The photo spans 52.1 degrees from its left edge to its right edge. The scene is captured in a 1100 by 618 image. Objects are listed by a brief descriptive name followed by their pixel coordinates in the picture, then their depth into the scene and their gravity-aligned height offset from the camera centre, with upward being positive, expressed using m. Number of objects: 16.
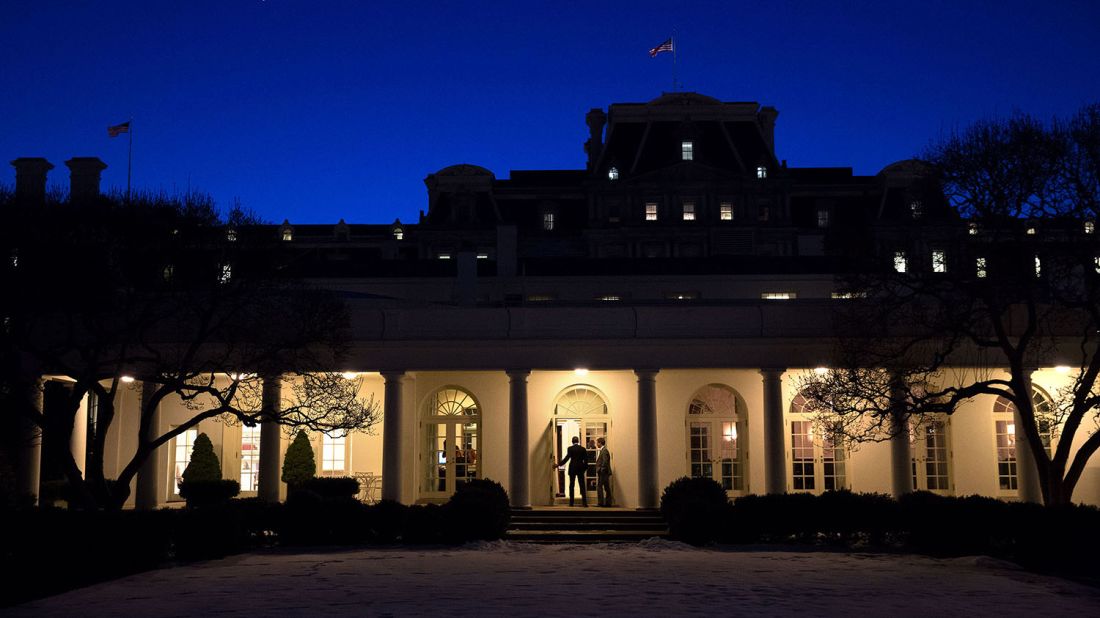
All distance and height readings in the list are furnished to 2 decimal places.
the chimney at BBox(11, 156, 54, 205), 40.75 +11.16
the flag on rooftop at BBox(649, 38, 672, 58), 56.50 +21.13
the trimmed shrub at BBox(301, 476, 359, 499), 26.67 -0.27
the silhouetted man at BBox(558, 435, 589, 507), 26.84 +0.28
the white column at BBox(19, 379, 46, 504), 26.19 +0.57
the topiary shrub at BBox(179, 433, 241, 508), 27.72 -0.12
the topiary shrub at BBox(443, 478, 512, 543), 21.73 -0.81
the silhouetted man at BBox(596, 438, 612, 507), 27.66 -0.10
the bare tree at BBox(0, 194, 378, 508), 22.89 +3.58
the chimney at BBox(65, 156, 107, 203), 40.25 +10.99
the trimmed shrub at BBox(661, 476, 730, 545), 21.72 -0.89
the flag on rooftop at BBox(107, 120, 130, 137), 43.99 +13.42
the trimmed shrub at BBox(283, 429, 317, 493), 28.92 +0.31
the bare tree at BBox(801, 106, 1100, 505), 22.17 +3.94
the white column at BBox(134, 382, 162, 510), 26.95 +0.01
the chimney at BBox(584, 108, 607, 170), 74.50 +22.49
